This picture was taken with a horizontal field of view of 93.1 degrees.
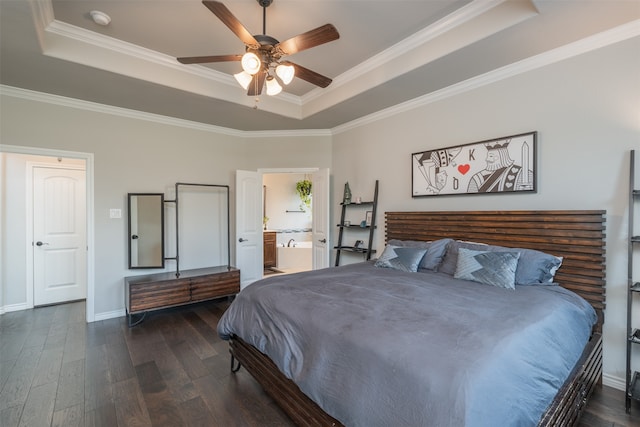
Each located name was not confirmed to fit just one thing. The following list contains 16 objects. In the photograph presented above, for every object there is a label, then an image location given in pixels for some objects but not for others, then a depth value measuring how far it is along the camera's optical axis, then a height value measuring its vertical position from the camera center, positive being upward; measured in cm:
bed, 122 -64
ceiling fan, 195 +115
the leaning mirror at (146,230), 411 -31
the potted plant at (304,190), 777 +47
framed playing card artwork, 287 +45
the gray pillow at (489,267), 239 -48
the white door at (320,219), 478 -18
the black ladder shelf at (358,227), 427 -28
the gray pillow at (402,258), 305 -52
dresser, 367 -106
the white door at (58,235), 430 -42
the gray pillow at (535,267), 243 -46
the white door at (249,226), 488 -30
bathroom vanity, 705 -98
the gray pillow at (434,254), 306 -46
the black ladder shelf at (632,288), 211 -55
